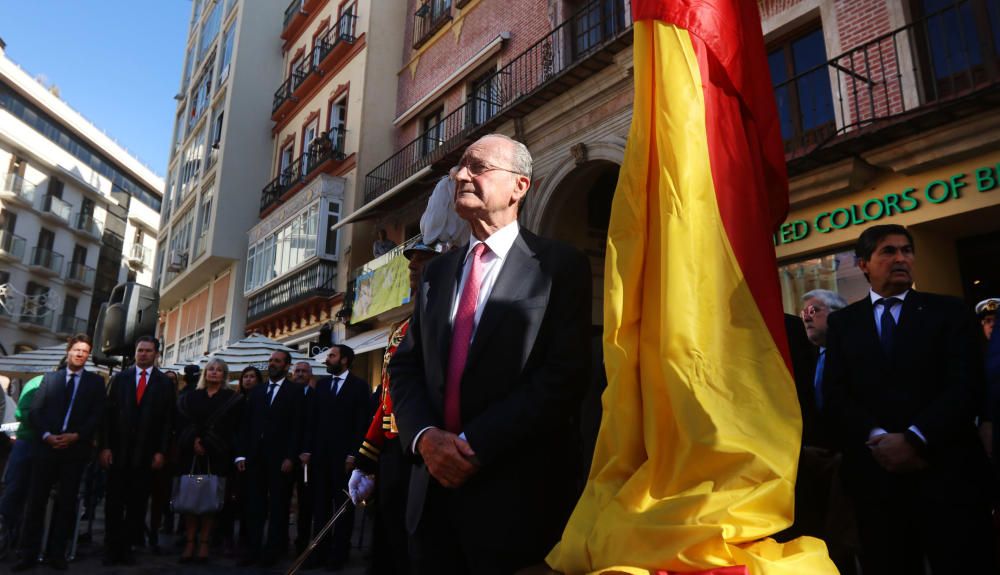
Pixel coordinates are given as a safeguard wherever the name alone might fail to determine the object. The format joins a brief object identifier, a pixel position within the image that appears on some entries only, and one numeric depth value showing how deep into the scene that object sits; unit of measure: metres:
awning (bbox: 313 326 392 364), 15.10
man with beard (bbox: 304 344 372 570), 6.62
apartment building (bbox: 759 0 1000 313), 7.43
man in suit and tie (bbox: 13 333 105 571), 5.74
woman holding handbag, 6.34
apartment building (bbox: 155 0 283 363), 24.31
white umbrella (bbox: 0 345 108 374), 14.13
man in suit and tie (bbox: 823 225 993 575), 2.56
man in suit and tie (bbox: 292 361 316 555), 6.72
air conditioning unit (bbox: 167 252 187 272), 28.40
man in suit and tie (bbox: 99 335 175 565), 6.20
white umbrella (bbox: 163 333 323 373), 11.80
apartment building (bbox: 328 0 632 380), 11.52
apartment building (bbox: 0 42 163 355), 38.19
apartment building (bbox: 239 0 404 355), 18.98
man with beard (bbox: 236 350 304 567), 6.38
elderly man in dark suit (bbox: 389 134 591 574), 1.90
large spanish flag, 1.57
